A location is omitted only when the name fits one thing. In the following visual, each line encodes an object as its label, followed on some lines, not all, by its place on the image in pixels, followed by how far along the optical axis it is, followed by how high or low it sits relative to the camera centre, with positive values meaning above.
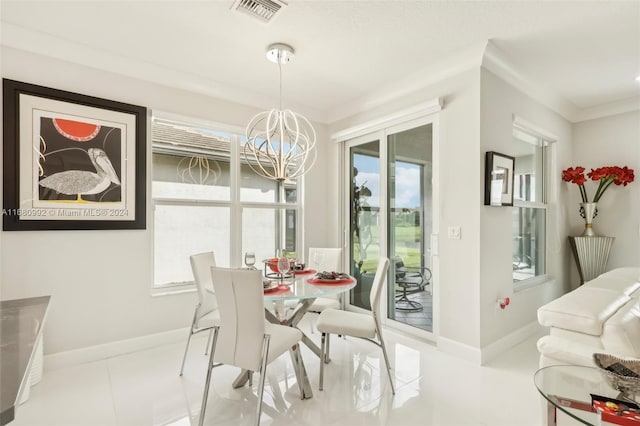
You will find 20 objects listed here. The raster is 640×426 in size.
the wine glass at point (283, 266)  2.51 -0.43
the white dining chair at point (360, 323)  2.33 -0.85
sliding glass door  3.32 -0.06
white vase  3.99 -0.04
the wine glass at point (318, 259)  3.40 -0.51
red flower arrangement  3.77 +0.43
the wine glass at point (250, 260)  2.53 -0.39
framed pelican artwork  2.47 +0.44
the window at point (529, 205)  3.47 +0.08
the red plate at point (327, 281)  2.41 -0.53
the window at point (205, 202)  3.27 +0.11
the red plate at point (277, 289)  2.13 -0.54
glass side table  1.18 -0.75
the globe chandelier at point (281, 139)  2.63 +0.61
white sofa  1.60 -0.62
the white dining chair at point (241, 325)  1.82 -0.67
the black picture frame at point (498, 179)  2.79 +0.30
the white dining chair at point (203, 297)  2.57 -0.75
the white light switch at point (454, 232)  2.91 -0.19
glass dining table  2.09 -0.55
